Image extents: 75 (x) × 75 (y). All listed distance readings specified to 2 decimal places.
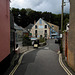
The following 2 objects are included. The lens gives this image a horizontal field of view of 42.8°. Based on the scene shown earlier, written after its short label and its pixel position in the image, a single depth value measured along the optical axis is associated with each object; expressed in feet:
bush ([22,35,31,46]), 77.71
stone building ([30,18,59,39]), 155.48
